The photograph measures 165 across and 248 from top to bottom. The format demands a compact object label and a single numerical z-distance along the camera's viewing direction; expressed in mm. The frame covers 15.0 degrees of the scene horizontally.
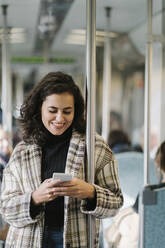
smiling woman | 2279
